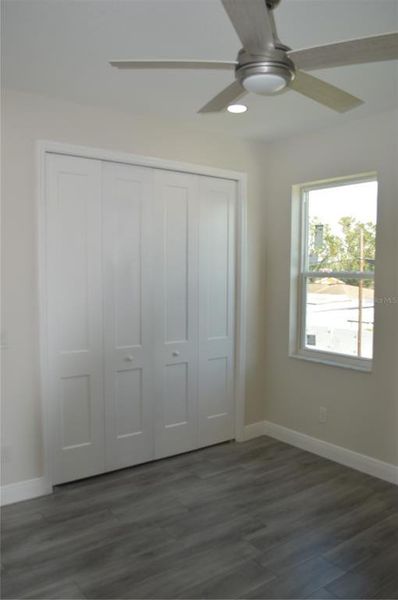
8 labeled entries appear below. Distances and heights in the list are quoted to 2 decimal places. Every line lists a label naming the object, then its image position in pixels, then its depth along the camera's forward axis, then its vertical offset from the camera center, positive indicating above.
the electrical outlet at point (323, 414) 3.79 -1.19
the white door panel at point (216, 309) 3.85 -0.33
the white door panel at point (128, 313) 3.35 -0.32
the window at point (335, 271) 3.55 -0.01
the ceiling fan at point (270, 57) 1.34 +0.70
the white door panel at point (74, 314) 3.10 -0.31
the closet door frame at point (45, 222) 3.01 +0.36
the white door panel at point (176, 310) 3.60 -0.32
